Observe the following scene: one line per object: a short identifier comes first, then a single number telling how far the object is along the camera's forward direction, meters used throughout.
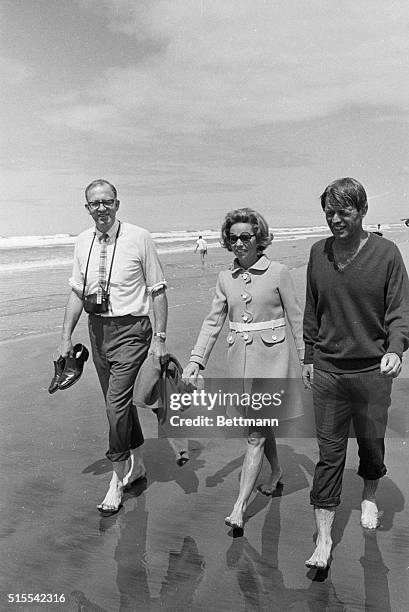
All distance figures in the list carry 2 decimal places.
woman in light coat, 3.27
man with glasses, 3.61
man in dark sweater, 2.74
